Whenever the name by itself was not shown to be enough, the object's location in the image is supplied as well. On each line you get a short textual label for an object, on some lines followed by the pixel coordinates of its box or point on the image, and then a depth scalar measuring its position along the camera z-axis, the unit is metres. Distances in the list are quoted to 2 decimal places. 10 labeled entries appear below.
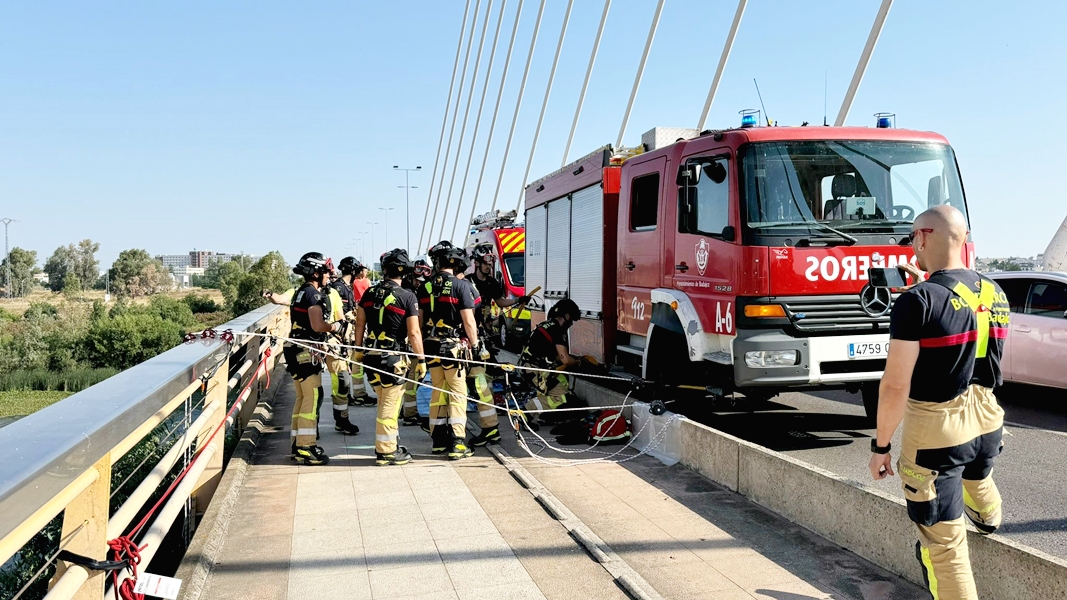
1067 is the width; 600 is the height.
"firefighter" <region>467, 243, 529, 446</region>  7.50
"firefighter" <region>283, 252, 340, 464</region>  6.74
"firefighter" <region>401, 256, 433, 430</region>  8.66
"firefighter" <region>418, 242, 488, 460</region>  7.07
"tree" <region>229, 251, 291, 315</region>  93.19
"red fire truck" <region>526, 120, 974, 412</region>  6.30
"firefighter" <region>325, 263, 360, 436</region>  7.95
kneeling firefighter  8.12
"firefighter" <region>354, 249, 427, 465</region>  6.76
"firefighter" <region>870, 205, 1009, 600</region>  3.07
